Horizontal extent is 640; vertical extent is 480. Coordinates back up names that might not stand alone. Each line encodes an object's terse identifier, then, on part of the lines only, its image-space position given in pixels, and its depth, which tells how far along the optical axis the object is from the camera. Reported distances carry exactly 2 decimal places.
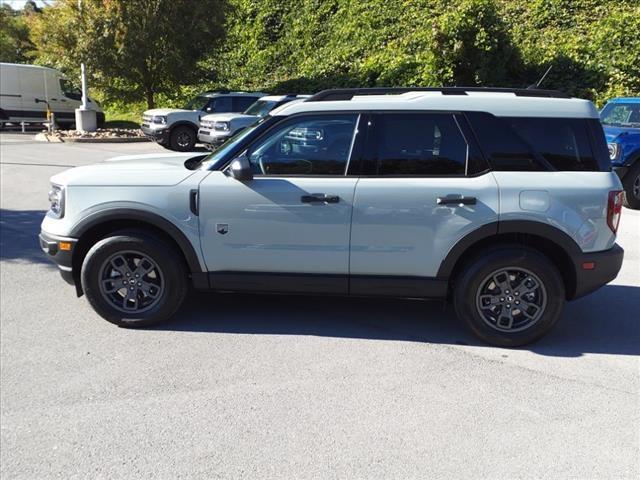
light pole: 21.64
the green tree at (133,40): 20.77
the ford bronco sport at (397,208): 4.34
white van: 24.33
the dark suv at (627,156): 9.60
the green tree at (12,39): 37.47
